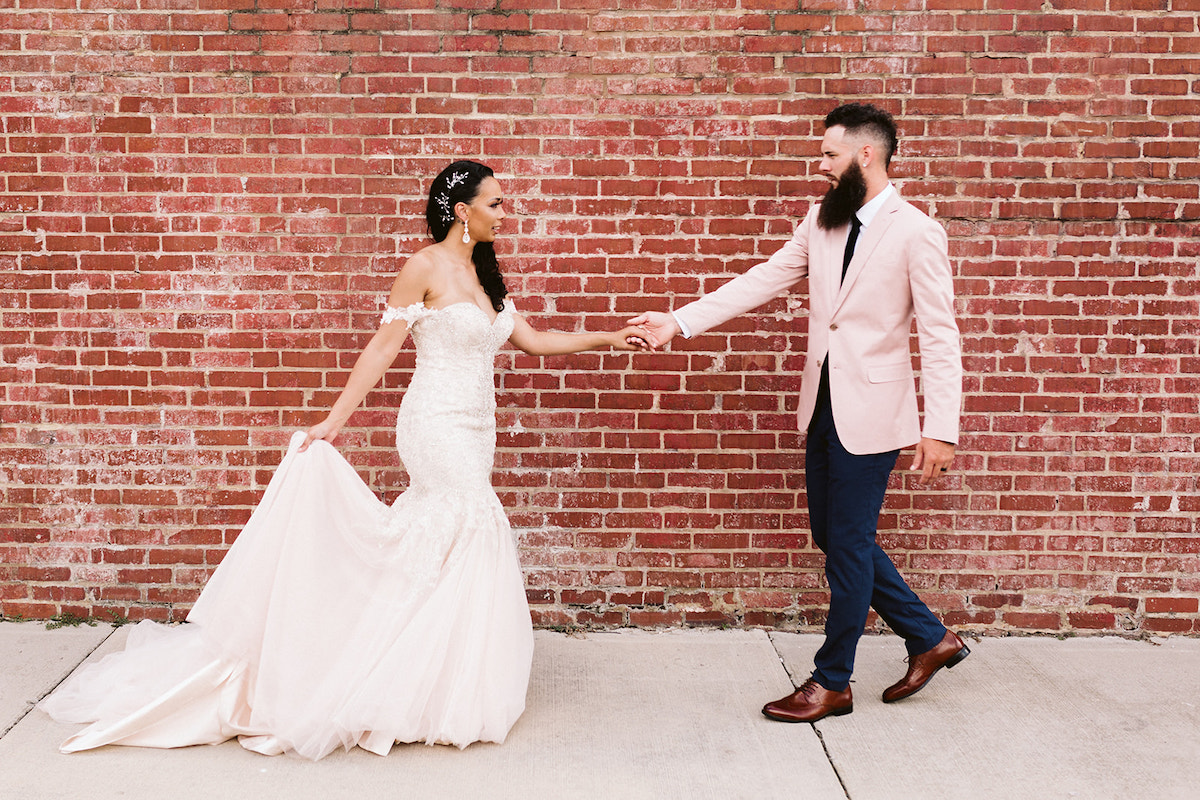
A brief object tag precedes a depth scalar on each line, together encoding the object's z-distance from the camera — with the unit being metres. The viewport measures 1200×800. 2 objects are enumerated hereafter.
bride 3.60
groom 3.69
